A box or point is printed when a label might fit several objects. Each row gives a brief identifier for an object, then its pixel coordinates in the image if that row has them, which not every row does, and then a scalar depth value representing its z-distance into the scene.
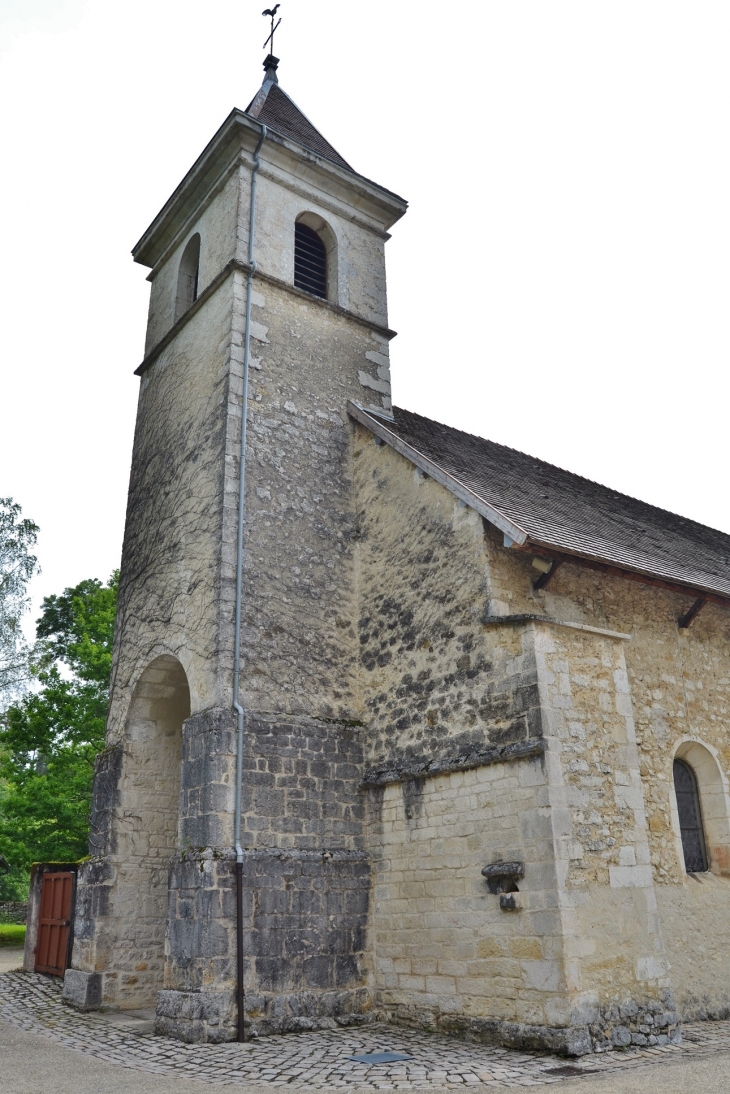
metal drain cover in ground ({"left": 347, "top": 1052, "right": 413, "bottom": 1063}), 6.61
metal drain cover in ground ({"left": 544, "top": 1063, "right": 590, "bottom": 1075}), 5.98
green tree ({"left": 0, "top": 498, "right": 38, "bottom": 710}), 20.58
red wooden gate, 11.42
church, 7.39
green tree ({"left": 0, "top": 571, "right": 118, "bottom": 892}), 15.99
